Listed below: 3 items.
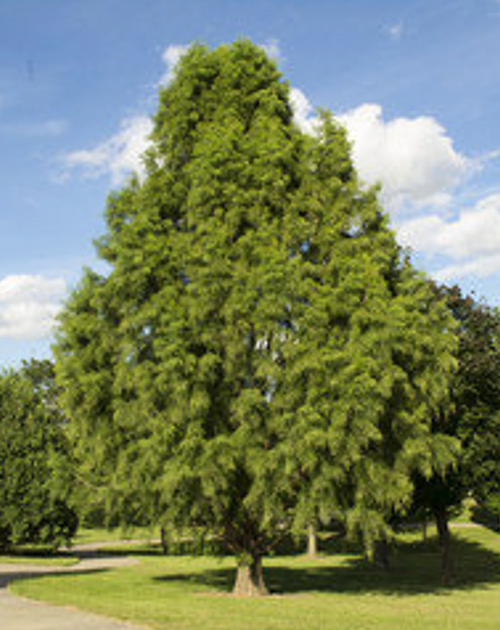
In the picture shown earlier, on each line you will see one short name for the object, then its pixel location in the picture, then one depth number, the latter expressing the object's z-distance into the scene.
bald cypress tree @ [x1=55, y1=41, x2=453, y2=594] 14.52
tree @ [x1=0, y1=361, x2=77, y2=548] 30.94
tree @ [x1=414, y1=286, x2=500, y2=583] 22.39
